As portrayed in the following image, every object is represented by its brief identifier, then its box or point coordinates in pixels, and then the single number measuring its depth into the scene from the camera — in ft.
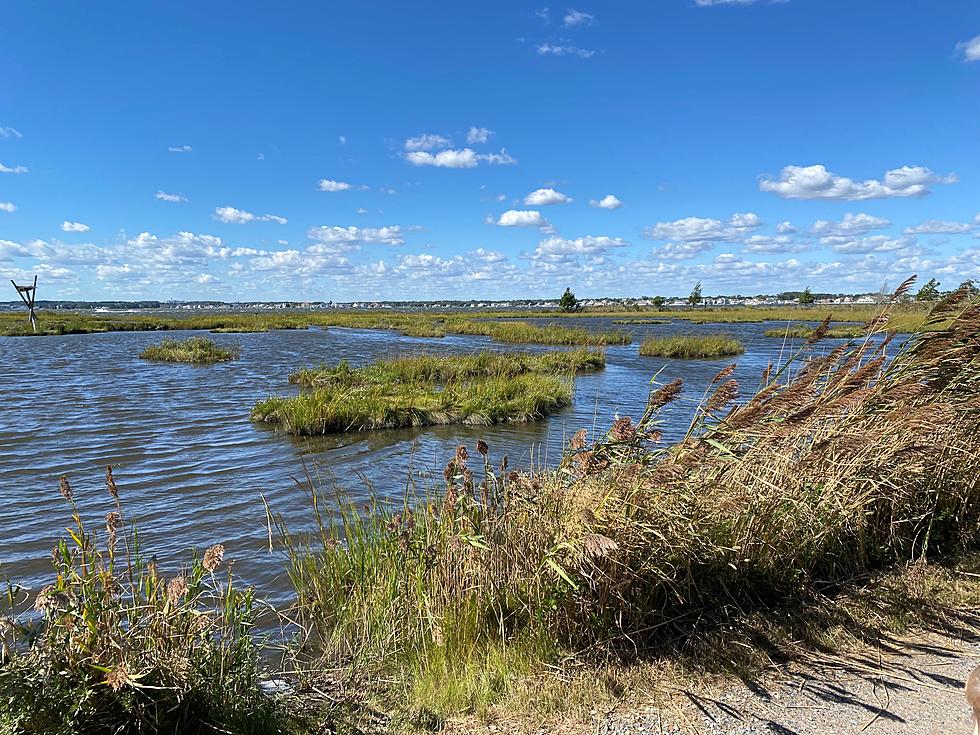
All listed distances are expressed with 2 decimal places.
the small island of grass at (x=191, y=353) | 94.38
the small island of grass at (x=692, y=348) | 109.70
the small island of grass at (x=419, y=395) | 44.27
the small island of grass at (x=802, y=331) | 133.80
